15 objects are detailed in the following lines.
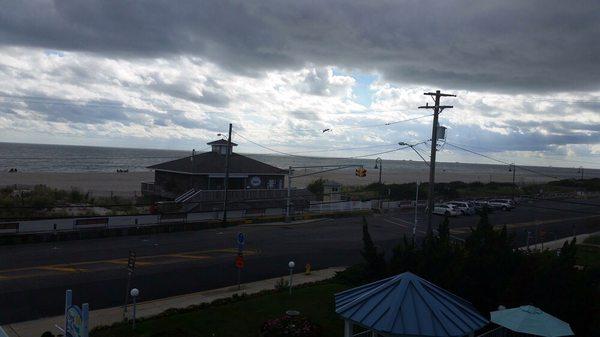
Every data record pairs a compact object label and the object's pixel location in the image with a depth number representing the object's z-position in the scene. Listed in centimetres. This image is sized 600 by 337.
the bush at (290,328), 1344
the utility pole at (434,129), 2636
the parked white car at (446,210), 5350
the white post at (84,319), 1026
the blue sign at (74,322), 1042
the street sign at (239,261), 1988
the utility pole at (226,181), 4047
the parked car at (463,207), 5482
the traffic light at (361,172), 4524
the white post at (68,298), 1196
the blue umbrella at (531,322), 1023
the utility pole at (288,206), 4499
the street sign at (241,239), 2020
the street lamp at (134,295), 1444
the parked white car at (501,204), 6197
